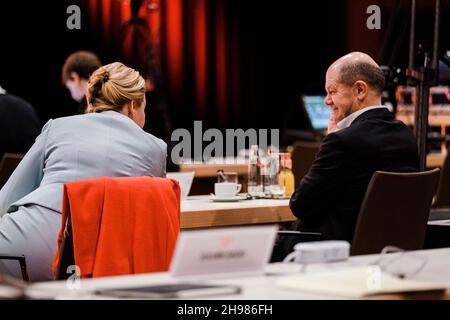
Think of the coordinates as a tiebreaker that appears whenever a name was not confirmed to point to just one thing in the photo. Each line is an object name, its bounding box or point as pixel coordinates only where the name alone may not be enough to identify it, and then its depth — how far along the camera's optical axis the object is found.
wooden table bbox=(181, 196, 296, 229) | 6.83
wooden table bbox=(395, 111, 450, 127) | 15.02
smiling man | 6.35
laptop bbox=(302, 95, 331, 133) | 14.12
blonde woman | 6.09
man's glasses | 3.96
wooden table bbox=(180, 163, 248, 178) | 11.69
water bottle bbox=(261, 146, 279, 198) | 7.96
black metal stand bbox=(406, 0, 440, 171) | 8.53
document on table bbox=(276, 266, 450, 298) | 3.48
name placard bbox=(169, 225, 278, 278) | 3.39
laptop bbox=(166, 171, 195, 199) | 7.73
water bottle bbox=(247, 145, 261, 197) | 8.04
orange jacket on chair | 5.31
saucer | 7.59
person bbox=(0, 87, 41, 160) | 10.71
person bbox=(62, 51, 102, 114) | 11.12
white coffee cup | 7.66
